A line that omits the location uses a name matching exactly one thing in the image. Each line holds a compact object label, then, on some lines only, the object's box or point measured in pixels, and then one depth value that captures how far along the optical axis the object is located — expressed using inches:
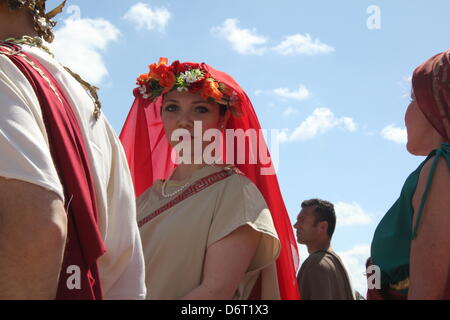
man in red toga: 59.2
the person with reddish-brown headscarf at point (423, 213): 93.6
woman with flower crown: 125.3
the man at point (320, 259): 213.5
